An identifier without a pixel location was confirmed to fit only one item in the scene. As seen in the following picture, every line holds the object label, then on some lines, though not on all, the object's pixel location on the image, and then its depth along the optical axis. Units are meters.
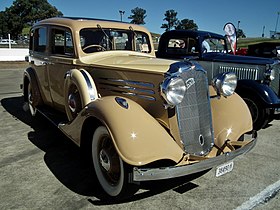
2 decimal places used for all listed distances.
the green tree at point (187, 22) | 69.38
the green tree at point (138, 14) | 93.62
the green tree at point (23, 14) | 72.12
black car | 5.29
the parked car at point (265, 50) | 9.03
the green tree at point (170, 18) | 95.64
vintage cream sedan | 2.64
